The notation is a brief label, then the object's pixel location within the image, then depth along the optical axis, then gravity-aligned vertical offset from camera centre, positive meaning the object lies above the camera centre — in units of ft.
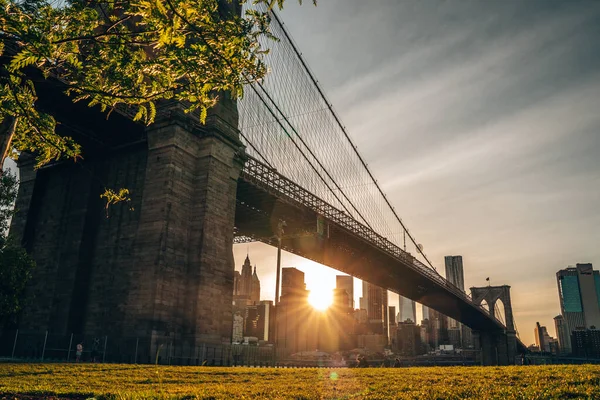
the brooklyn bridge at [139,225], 79.99 +20.87
